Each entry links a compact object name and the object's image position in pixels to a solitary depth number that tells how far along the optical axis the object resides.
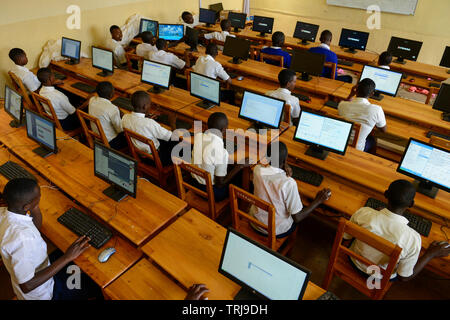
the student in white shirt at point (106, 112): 3.51
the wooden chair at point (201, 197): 2.43
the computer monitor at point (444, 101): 3.78
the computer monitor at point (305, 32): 6.52
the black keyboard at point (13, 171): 2.69
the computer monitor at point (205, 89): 3.73
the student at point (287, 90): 3.67
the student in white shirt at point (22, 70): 4.61
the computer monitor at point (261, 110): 3.23
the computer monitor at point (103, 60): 4.78
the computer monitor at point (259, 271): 1.51
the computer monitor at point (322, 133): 2.74
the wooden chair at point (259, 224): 2.08
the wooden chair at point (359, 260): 1.79
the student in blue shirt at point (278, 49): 5.44
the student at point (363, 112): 3.27
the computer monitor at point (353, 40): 6.10
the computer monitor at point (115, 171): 2.20
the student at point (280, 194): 2.29
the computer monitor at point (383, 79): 4.14
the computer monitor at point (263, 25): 6.95
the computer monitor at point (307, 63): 4.56
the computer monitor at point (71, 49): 5.31
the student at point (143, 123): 3.17
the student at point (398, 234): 1.95
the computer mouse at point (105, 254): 2.01
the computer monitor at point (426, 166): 2.35
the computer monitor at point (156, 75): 4.16
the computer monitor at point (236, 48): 5.21
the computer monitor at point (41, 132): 2.71
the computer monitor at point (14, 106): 3.13
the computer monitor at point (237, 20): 7.27
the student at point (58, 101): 3.82
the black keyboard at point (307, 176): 2.78
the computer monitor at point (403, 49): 5.55
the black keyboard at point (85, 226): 2.14
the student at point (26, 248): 1.79
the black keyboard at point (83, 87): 4.58
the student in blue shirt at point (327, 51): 5.20
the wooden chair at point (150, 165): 2.89
